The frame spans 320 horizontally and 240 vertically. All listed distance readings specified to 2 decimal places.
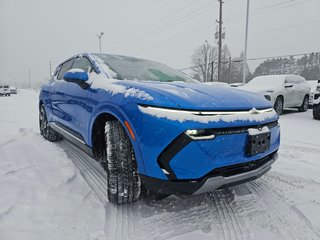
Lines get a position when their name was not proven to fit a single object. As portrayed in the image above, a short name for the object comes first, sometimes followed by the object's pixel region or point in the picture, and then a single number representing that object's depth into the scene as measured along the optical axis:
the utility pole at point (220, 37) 24.09
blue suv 1.81
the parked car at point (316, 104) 7.46
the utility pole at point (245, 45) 20.69
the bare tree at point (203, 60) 54.84
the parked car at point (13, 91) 38.88
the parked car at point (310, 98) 10.57
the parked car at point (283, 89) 8.51
